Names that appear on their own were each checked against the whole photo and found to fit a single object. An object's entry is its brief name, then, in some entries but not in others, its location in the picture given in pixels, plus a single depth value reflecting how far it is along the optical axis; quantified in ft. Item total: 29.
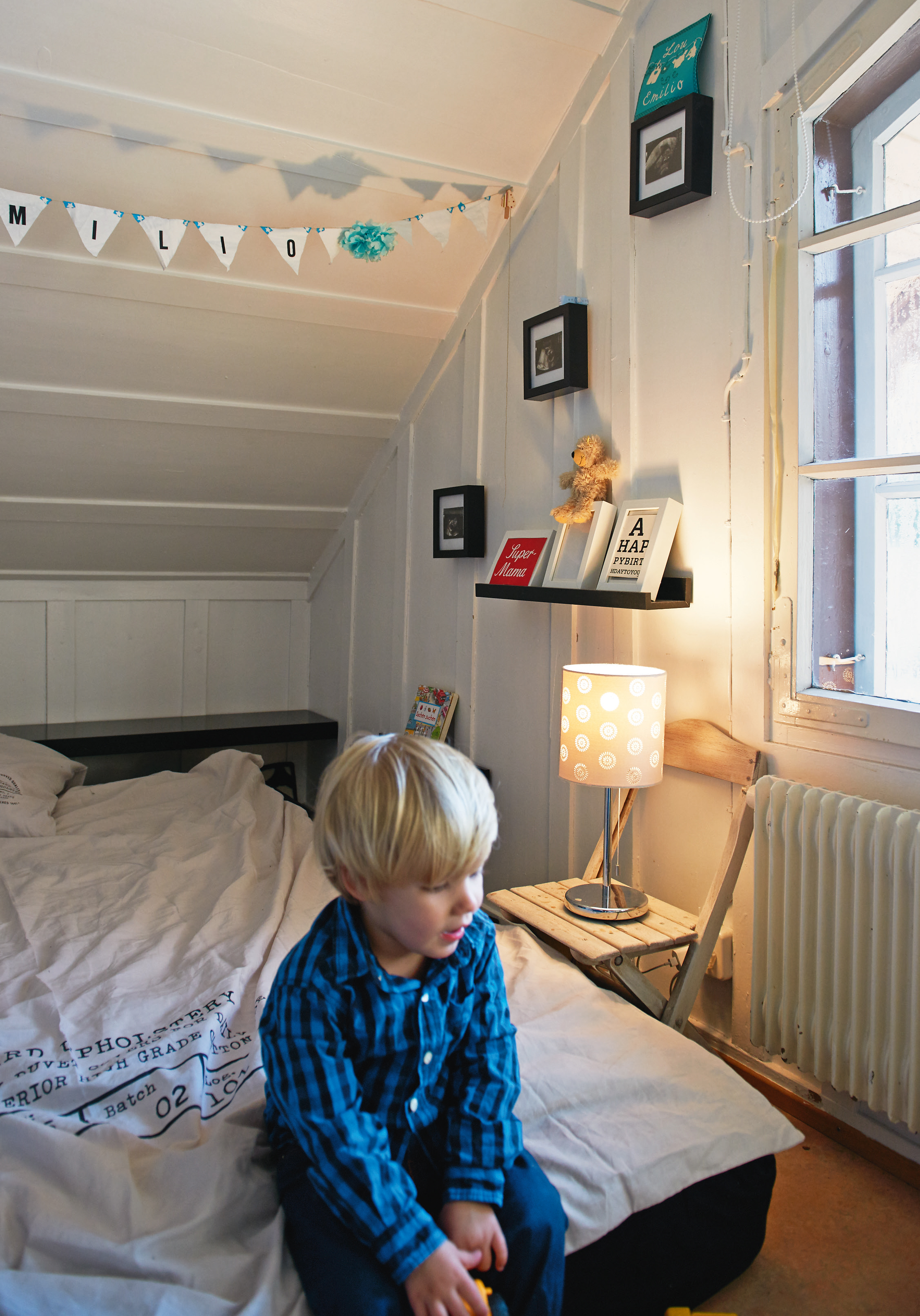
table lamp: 6.09
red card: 8.09
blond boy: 3.27
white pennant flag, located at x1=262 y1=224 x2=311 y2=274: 8.04
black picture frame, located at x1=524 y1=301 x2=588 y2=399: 7.76
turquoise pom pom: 8.23
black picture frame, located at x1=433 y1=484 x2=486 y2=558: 9.22
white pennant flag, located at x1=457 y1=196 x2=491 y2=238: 8.56
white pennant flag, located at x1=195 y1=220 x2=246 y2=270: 7.78
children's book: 9.89
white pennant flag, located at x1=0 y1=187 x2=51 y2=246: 7.29
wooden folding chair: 5.85
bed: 3.50
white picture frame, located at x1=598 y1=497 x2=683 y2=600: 6.70
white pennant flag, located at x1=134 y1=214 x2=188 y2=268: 7.57
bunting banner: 7.32
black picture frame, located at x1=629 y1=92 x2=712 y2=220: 6.53
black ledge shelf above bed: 11.55
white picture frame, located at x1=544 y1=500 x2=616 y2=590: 7.29
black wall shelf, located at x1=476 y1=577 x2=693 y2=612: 6.61
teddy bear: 7.42
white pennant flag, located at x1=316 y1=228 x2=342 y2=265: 8.18
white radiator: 5.17
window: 6.00
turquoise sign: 6.64
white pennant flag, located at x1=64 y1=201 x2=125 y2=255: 7.47
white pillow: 8.62
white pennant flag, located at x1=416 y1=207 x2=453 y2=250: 8.34
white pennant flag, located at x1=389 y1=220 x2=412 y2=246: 8.36
